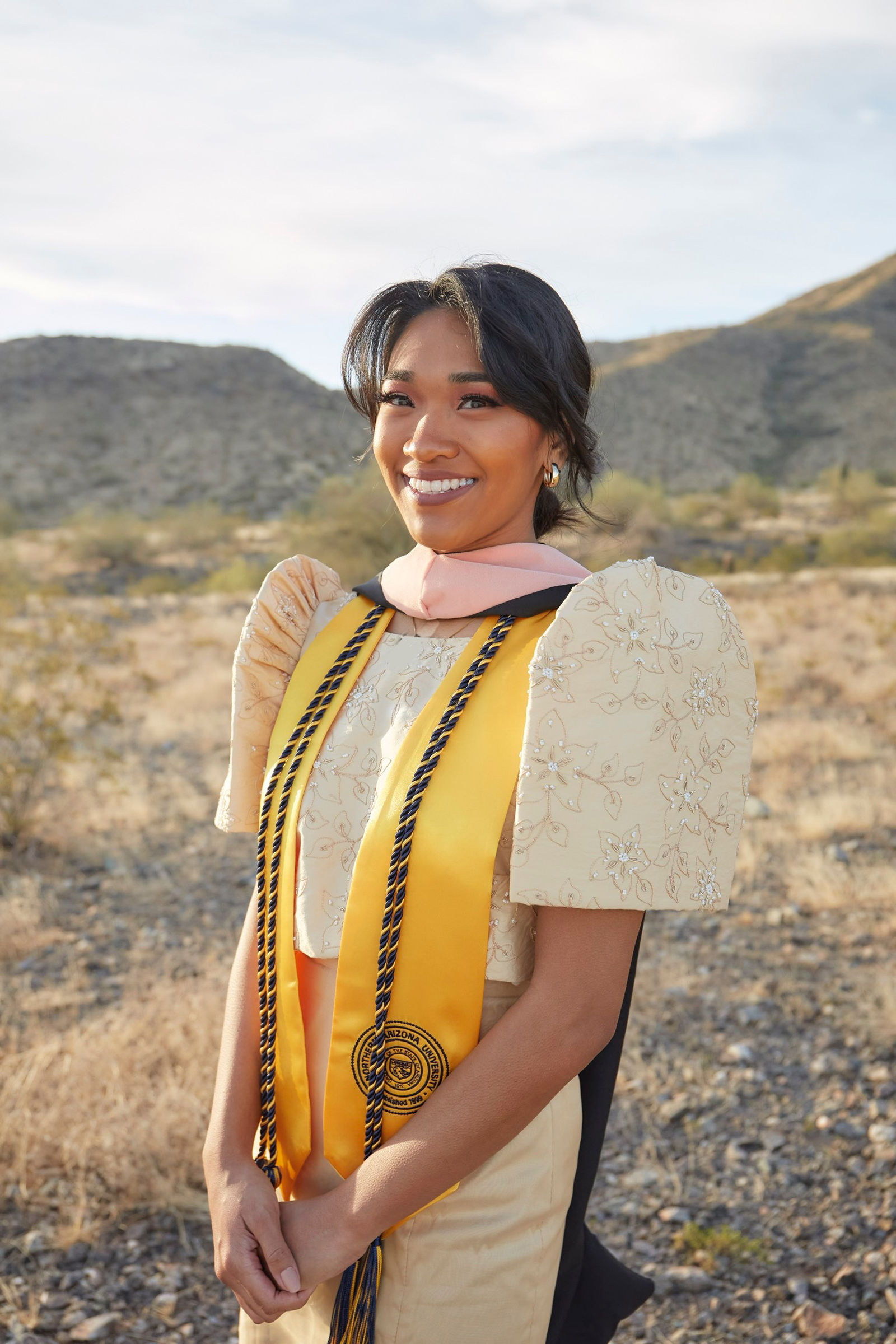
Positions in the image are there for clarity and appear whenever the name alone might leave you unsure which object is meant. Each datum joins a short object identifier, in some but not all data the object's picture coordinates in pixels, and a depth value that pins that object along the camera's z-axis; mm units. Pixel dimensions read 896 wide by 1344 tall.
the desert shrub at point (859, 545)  24875
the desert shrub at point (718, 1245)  2650
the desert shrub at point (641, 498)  28891
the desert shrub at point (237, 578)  21859
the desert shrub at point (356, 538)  18406
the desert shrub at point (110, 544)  28906
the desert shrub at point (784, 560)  24016
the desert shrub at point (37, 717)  6234
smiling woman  1159
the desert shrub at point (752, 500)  35156
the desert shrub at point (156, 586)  23656
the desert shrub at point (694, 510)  33750
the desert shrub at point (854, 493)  33812
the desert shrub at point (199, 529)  32375
